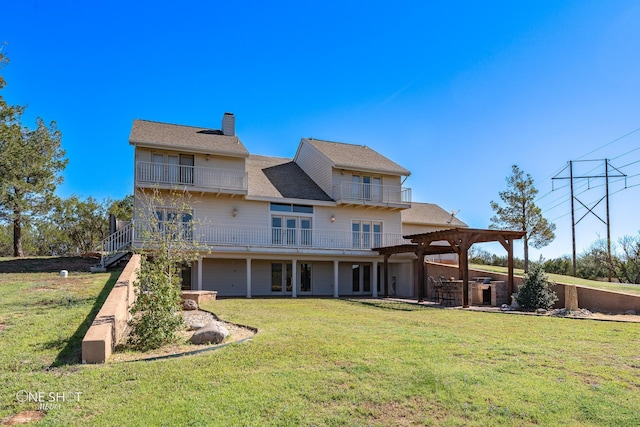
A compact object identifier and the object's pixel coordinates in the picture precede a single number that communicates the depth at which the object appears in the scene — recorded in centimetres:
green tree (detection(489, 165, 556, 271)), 2693
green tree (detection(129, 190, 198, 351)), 736
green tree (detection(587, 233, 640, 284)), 2872
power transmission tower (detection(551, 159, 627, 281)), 2898
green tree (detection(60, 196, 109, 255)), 3394
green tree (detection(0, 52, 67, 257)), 2052
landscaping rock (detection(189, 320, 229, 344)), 752
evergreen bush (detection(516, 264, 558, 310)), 1410
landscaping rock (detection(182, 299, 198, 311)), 1227
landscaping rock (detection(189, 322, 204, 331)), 888
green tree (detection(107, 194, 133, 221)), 3534
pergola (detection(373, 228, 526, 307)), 1523
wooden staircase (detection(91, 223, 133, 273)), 1672
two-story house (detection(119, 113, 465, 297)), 1894
